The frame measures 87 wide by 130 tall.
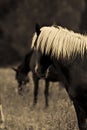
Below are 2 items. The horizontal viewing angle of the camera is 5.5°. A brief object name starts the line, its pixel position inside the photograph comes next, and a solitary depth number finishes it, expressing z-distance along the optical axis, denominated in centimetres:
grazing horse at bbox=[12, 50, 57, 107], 2107
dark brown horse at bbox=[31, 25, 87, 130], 1194
